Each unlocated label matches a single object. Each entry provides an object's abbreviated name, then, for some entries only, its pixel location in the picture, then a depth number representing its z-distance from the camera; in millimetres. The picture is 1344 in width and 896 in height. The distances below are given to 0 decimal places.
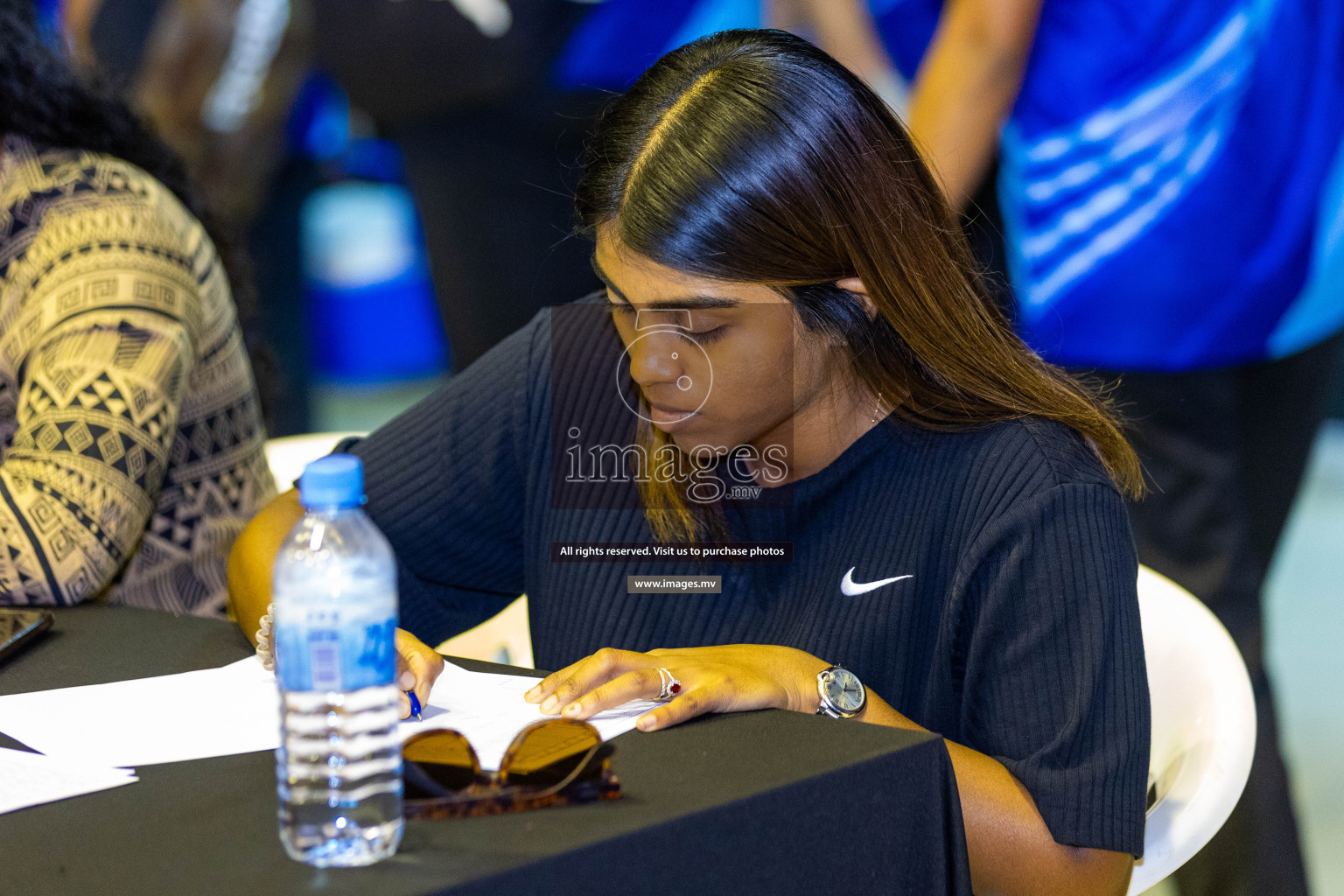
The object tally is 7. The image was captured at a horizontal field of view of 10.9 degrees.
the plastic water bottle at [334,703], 3455
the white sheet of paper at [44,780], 3556
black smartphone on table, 3829
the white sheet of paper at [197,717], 3625
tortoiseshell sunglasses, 3499
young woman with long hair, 3727
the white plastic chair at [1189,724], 3842
